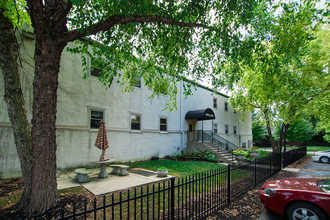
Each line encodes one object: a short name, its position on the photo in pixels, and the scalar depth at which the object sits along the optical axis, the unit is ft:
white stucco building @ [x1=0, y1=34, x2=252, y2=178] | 26.16
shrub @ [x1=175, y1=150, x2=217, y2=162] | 44.83
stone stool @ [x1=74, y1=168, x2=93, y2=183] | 22.15
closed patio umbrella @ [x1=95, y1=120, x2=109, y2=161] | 25.96
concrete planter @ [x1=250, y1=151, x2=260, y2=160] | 55.37
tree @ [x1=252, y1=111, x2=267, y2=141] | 121.49
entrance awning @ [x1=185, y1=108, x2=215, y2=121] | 51.16
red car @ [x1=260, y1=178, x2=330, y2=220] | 12.02
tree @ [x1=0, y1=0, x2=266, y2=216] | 13.89
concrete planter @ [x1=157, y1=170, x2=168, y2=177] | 25.50
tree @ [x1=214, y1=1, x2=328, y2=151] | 19.51
